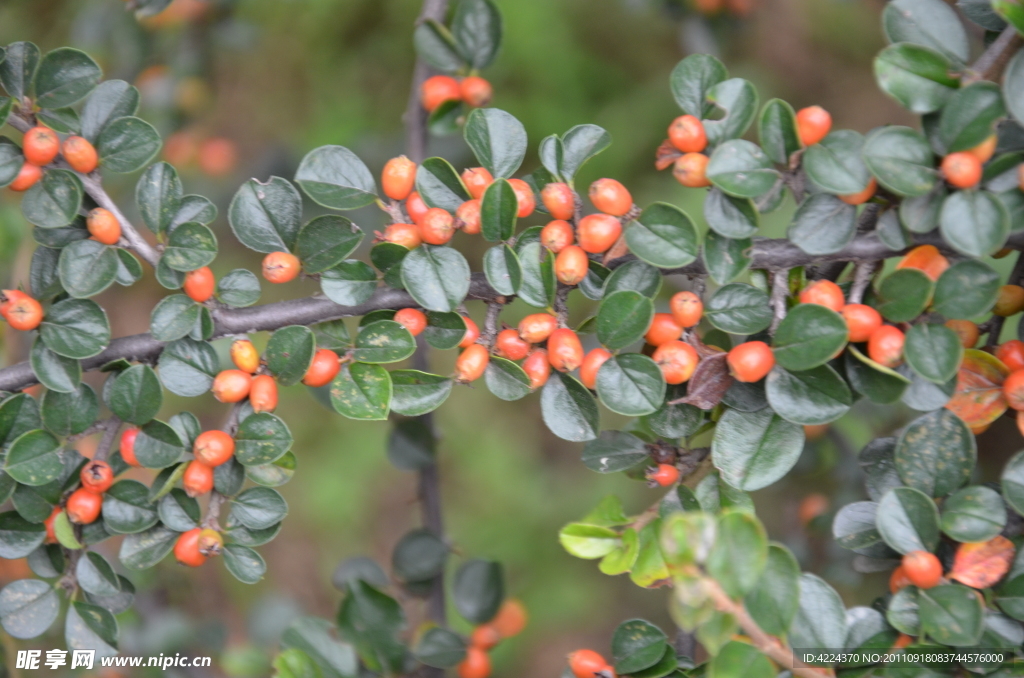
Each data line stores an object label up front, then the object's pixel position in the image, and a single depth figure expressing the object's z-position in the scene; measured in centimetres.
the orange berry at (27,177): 63
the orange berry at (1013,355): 62
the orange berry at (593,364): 62
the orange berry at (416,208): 63
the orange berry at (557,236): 62
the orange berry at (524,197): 63
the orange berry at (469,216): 62
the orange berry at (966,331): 62
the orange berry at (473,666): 71
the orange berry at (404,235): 63
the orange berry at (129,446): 63
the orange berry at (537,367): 63
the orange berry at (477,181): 63
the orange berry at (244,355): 63
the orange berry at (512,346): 63
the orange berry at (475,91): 70
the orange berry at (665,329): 62
